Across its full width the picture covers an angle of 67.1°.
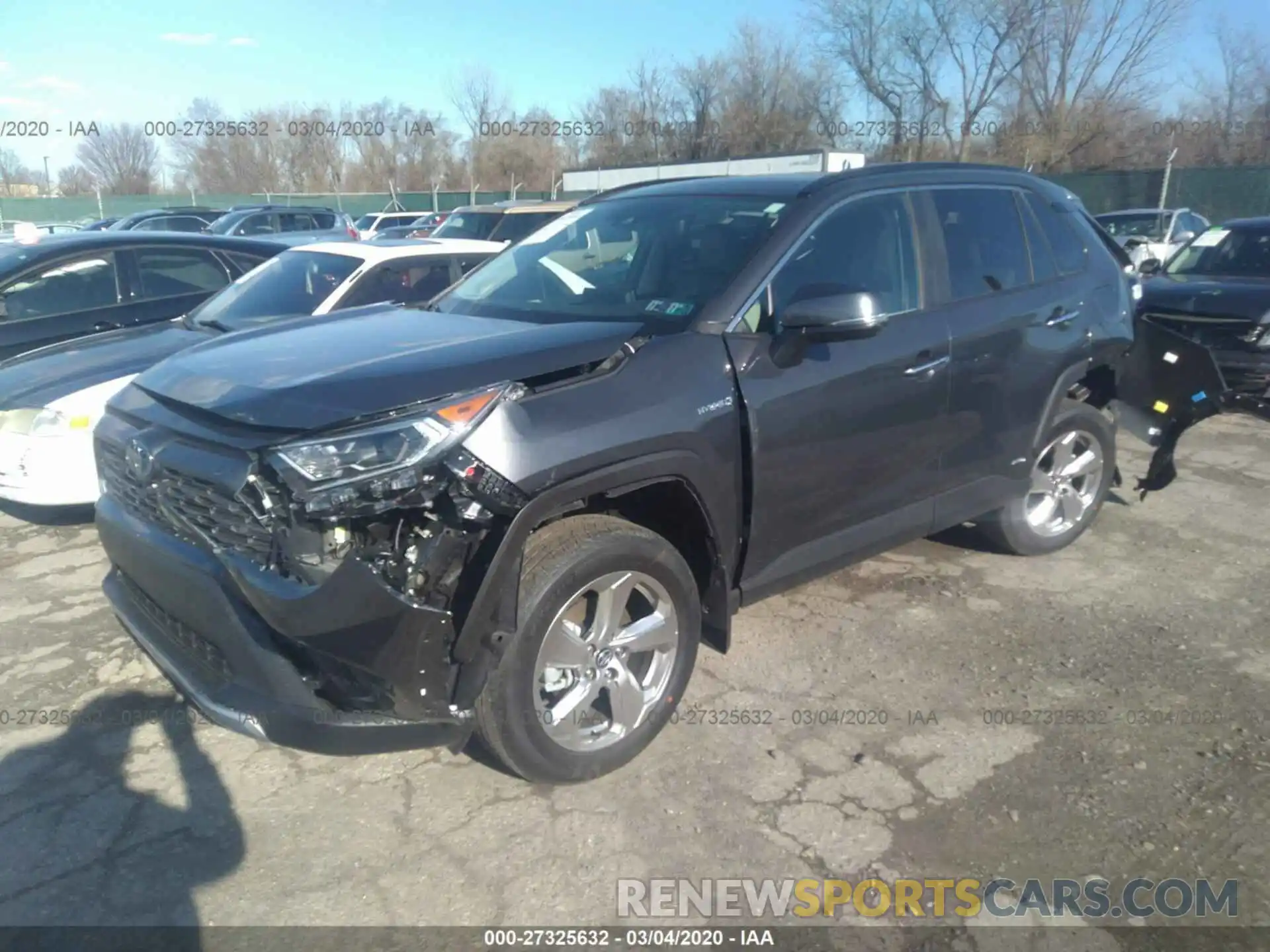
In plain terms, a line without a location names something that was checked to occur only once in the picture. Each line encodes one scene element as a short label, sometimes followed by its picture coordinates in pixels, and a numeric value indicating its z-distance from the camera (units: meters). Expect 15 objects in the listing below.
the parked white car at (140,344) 5.21
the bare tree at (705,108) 41.25
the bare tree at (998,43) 37.28
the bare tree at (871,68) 38.47
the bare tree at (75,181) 56.71
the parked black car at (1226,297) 7.75
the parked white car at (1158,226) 17.73
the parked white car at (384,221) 29.17
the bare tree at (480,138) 42.36
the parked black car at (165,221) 21.14
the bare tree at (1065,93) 37.75
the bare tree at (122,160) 51.94
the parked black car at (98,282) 6.64
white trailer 19.56
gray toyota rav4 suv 2.68
